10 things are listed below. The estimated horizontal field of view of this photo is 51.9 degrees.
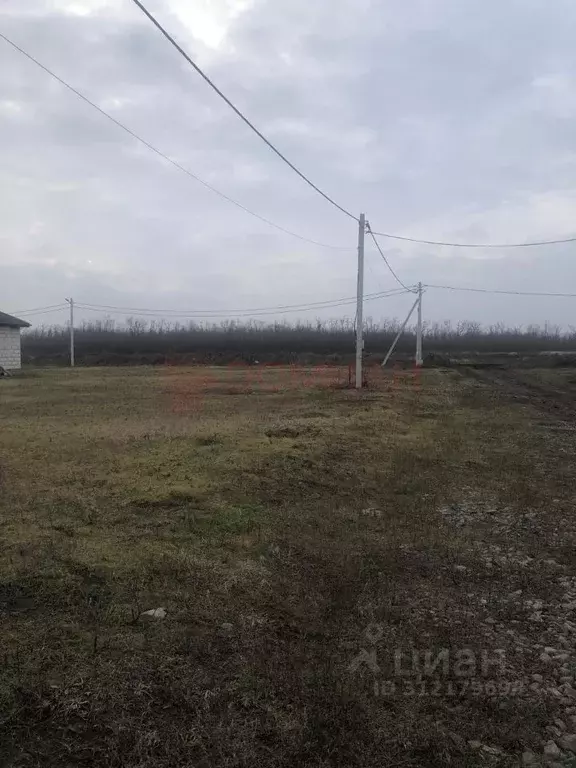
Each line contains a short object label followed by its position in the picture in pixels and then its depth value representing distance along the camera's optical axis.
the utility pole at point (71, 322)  42.72
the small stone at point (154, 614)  3.38
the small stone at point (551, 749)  2.43
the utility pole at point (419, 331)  37.75
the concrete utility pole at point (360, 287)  19.16
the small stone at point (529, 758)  2.38
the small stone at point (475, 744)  2.46
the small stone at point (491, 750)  2.43
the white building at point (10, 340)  29.88
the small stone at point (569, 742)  2.48
